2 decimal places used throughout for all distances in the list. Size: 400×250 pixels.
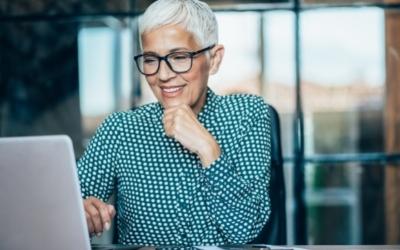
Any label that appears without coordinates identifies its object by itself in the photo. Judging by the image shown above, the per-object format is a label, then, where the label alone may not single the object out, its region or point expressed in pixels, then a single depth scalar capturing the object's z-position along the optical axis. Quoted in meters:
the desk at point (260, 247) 1.57
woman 1.77
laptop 1.21
